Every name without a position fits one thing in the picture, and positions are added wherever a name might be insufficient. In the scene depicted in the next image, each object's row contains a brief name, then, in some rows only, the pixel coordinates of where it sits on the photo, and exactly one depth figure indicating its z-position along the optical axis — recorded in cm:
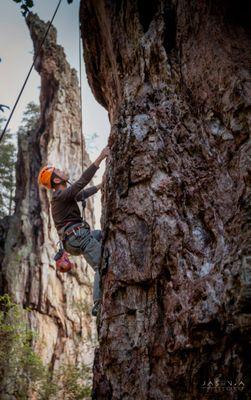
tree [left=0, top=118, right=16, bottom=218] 2433
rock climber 466
